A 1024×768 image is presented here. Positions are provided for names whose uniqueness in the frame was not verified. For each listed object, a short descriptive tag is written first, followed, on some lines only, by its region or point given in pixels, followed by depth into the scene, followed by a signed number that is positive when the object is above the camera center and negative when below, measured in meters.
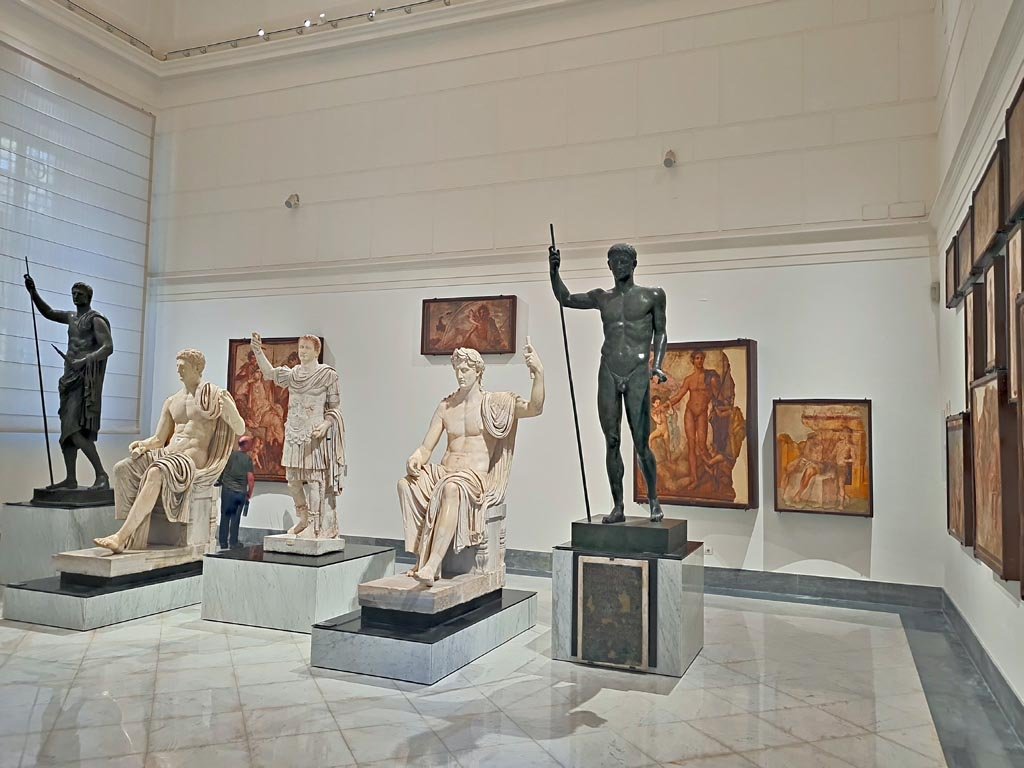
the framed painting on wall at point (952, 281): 6.78 +1.57
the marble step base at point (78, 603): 6.62 -1.50
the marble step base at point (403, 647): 5.32 -1.48
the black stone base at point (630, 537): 5.77 -0.70
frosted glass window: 10.25 +3.06
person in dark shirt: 9.66 -0.74
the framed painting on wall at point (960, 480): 6.14 -0.22
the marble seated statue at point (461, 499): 5.87 -0.47
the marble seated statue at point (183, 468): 7.53 -0.34
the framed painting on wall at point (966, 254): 5.86 +1.59
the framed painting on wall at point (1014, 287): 4.30 +0.97
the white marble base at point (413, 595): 5.68 -1.15
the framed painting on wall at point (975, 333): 5.61 +0.92
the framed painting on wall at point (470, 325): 10.08 +1.54
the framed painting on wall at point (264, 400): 11.21 +0.54
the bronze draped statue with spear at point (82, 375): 8.79 +0.65
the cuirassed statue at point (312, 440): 7.57 -0.02
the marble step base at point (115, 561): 7.02 -1.19
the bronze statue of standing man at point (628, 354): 6.16 +0.73
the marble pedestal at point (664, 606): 5.62 -1.20
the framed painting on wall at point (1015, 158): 4.18 +1.66
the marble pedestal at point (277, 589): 6.85 -1.38
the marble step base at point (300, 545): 7.39 -1.04
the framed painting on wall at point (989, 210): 4.70 +1.60
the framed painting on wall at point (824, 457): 8.32 -0.08
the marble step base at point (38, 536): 8.46 -1.15
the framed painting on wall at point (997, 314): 4.94 +0.91
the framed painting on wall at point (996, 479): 4.67 -0.16
